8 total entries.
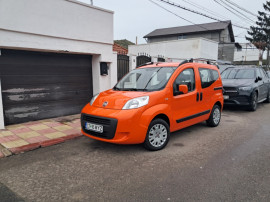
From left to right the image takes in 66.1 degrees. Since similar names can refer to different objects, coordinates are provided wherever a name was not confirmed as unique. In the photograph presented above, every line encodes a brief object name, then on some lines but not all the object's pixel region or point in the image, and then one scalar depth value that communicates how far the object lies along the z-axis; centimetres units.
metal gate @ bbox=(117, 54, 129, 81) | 911
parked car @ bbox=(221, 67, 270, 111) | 802
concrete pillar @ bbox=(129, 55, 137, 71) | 950
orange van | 389
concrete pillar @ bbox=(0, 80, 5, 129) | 551
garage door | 591
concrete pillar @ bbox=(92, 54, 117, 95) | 784
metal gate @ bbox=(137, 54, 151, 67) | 1030
